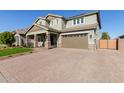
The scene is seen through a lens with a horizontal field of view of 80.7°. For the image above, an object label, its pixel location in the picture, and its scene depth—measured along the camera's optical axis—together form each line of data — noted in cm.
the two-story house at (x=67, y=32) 1172
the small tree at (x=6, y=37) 1584
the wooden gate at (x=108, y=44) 1280
